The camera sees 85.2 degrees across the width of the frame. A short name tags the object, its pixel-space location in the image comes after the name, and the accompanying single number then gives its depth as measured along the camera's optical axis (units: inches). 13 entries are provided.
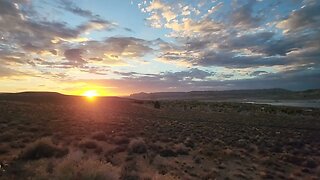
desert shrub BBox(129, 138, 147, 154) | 421.4
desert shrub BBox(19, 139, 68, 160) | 338.6
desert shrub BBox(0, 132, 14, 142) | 434.1
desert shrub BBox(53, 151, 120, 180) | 216.0
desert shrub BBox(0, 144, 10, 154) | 364.7
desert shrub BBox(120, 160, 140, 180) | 261.6
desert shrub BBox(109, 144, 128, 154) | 406.9
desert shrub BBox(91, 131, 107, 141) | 497.7
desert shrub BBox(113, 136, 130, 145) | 479.2
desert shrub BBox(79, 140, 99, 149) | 419.9
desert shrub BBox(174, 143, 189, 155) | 442.0
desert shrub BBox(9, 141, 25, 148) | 397.1
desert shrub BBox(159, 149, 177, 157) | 420.4
